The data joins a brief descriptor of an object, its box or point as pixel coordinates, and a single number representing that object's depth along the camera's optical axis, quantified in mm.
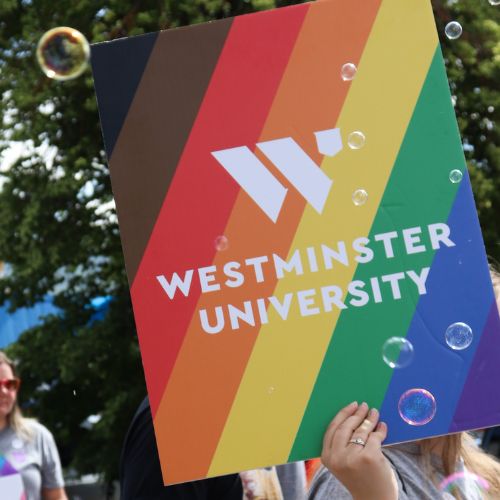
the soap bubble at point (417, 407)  1731
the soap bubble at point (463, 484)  1911
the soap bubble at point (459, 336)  1745
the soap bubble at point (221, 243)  1797
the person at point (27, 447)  4355
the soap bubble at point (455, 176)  1795
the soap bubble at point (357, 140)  1814
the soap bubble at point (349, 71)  1830
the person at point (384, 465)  1673
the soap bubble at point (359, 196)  1807
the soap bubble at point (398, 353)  1743
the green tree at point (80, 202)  7836
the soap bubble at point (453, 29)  2338
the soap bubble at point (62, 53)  2451
